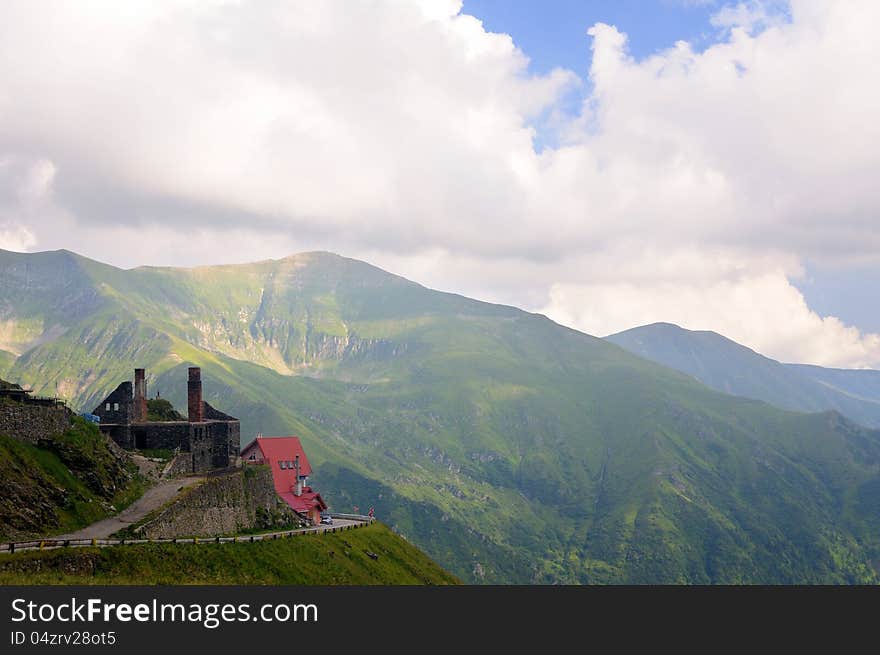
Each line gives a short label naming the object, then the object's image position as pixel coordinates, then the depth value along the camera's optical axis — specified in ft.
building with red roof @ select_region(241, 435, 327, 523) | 400.26
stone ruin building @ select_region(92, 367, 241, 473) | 336.29
